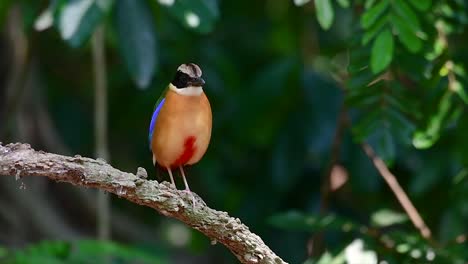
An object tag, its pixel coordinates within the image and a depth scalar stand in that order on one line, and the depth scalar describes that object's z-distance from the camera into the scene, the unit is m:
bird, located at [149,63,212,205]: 8.43
